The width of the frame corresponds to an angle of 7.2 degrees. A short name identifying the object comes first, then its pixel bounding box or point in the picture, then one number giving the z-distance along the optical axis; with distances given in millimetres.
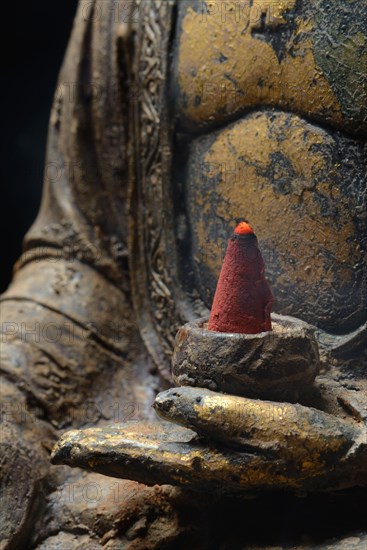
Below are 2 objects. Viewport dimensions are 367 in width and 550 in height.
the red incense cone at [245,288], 669
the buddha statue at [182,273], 673
